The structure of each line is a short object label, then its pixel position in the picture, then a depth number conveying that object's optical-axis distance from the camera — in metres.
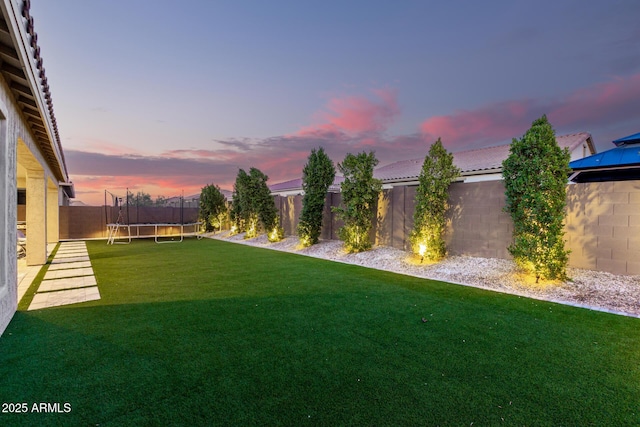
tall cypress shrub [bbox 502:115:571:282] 5.28
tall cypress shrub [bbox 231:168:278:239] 13.36
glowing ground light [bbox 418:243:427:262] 7.40
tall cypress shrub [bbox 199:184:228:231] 18.53
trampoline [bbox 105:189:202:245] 15.25
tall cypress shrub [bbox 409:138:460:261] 7.27
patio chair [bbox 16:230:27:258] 9.19
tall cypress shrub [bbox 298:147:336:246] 10.55
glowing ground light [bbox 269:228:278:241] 12.93
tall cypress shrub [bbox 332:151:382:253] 8.87
